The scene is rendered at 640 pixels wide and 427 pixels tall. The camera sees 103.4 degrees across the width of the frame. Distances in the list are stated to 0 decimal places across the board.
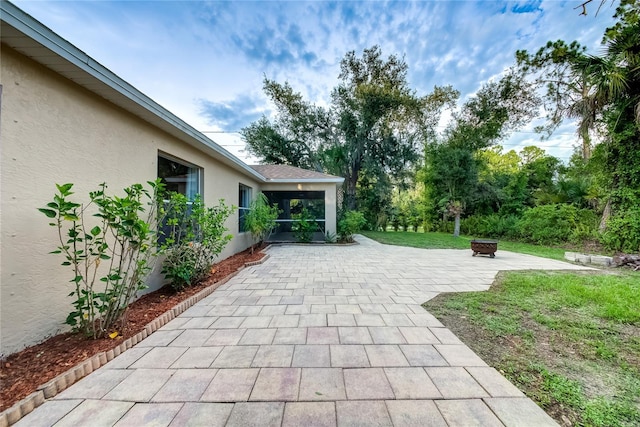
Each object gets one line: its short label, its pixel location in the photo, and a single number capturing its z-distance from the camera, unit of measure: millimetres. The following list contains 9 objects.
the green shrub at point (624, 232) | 7344
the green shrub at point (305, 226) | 10070
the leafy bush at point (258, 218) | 7523
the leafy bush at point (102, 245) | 2152
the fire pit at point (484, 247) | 7291
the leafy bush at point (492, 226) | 12516
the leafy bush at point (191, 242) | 3771
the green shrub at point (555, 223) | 9320
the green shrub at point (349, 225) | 10320
